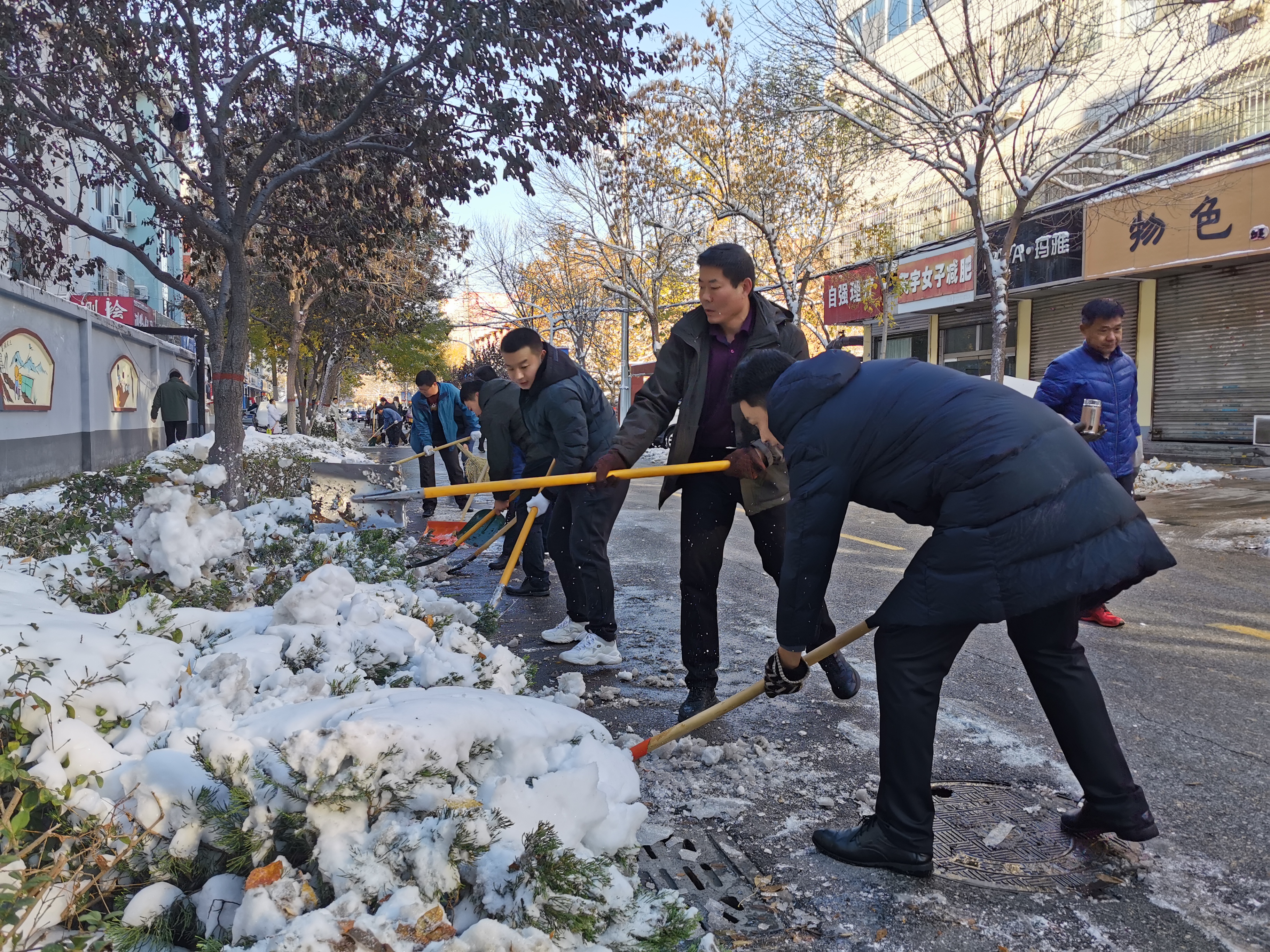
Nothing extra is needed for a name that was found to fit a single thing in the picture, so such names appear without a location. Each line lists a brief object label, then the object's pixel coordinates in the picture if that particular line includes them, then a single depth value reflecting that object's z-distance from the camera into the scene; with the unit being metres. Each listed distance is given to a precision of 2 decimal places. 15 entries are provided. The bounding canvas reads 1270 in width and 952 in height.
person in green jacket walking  17.78
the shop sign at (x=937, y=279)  21.64
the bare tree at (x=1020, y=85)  13.84
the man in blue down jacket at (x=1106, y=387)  5.25
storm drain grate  2.36
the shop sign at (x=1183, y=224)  14.51
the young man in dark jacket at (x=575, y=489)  4.84
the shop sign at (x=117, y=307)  22.39
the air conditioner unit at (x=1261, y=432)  14.30
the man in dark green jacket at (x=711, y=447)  3.82
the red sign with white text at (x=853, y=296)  24.67
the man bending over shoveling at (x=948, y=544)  2.36
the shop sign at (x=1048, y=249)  18.36
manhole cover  2.52
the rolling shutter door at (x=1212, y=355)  15.77
